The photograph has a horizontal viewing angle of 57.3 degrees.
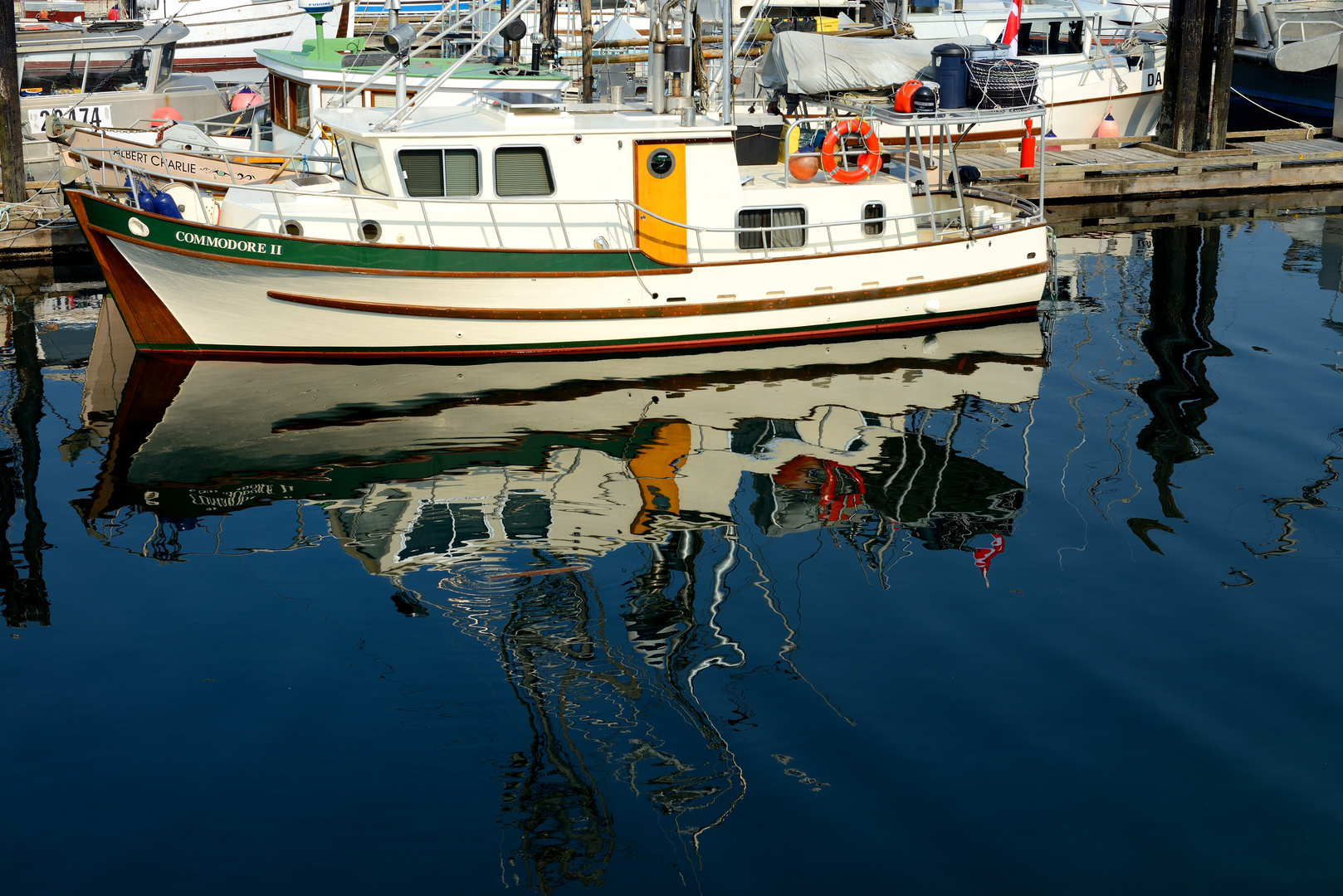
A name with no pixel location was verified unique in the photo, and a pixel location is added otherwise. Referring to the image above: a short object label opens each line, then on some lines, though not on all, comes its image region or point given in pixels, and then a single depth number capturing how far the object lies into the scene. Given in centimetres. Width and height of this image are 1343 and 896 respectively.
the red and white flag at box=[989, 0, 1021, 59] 2358
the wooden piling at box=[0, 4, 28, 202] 1772
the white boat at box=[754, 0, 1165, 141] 2561
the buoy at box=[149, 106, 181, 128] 2328
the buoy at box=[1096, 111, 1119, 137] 2691
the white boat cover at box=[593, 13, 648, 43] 2955
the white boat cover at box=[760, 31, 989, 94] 2544
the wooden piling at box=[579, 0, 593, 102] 2302
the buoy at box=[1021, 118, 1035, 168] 2308
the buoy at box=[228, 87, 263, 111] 2738
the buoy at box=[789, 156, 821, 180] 1504
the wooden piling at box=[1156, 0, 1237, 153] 2277
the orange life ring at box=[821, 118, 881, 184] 1495
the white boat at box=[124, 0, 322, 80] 3581
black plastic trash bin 1495
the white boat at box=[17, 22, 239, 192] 2245
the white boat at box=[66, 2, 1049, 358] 1352
